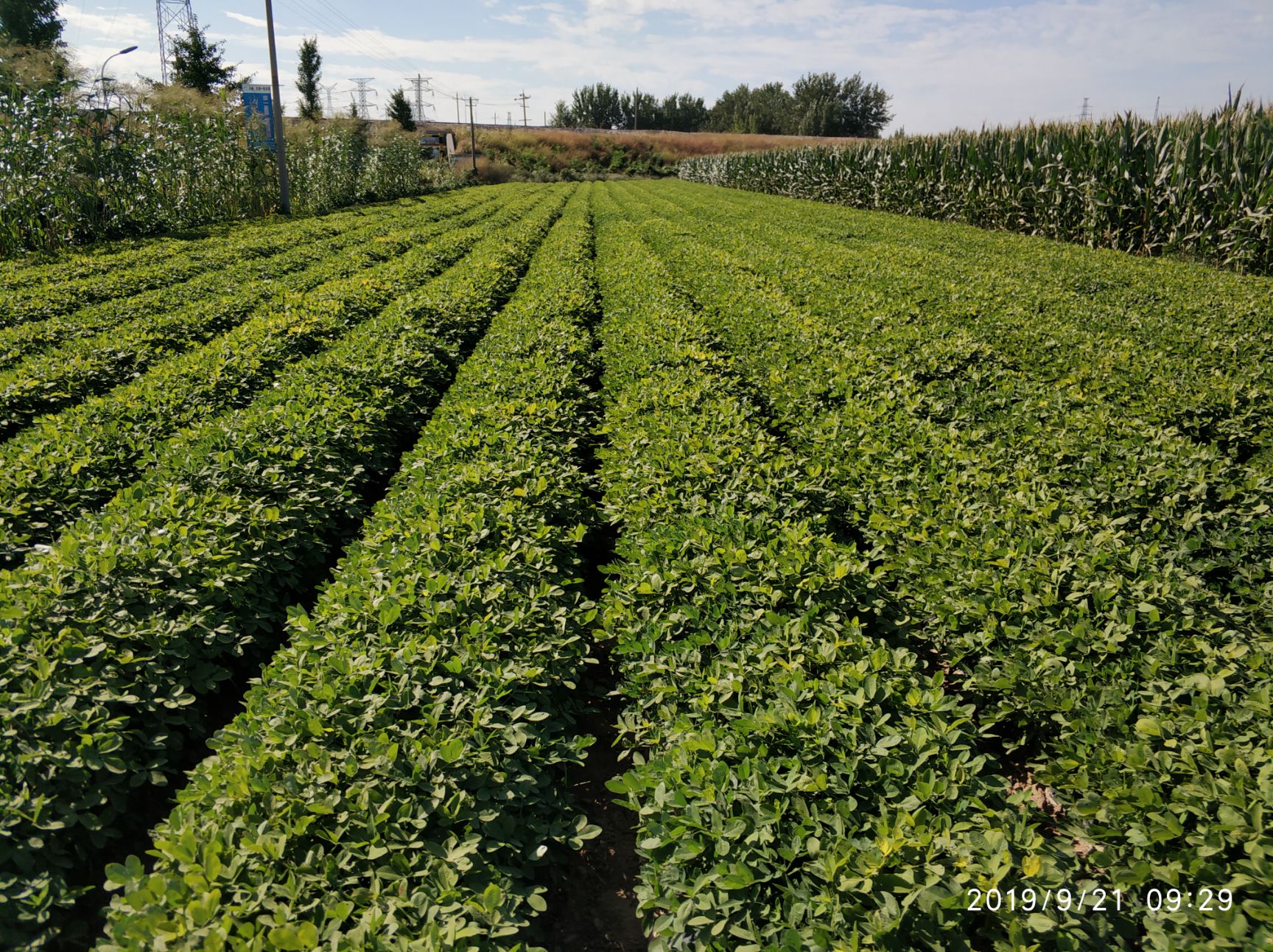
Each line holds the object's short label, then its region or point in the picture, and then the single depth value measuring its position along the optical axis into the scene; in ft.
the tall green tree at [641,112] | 369.50
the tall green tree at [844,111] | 316.60
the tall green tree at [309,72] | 173.58
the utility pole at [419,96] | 344.08
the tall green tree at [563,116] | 381.40
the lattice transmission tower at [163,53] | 144.62
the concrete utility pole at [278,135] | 76.43
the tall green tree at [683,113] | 369.91
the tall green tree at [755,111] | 334.85
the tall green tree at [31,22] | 134.49
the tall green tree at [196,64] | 119.34
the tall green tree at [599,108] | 372.38
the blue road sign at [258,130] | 83.51
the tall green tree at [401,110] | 175.11
